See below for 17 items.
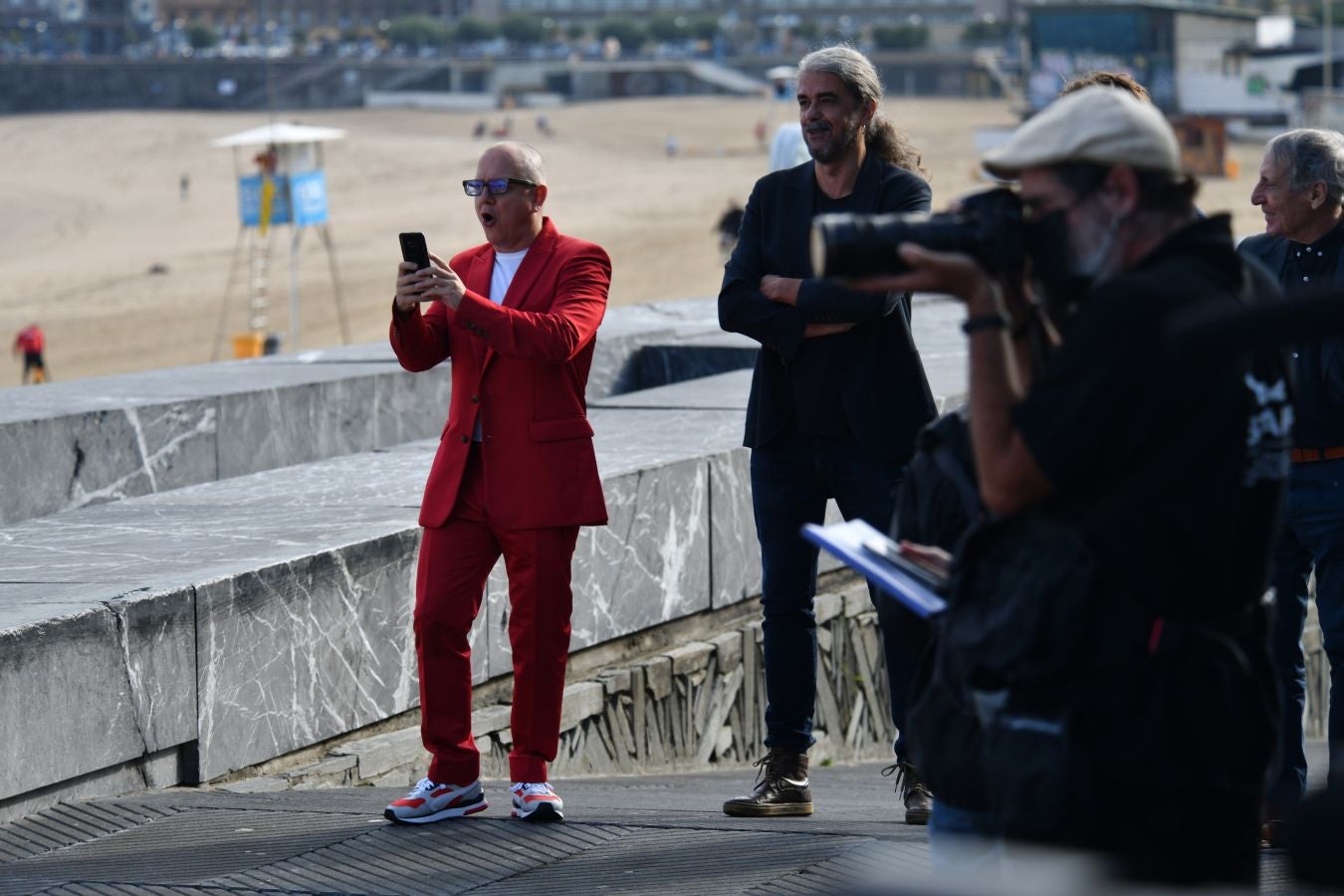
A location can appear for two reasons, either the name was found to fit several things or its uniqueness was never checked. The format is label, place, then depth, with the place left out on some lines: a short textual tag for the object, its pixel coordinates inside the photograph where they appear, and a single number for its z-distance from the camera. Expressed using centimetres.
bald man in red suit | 945
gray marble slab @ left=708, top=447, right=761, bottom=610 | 1384
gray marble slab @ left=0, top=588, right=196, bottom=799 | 915
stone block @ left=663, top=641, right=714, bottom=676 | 1348
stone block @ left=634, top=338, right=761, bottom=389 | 2053
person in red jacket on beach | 4972
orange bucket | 4282
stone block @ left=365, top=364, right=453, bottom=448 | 1900
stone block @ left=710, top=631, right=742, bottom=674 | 1394
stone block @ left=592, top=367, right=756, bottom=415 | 1623
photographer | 473
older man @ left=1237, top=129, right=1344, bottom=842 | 952
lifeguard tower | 4559
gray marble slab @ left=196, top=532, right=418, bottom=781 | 1026
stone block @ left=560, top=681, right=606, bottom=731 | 1248
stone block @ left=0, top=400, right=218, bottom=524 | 1537
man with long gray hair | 963
